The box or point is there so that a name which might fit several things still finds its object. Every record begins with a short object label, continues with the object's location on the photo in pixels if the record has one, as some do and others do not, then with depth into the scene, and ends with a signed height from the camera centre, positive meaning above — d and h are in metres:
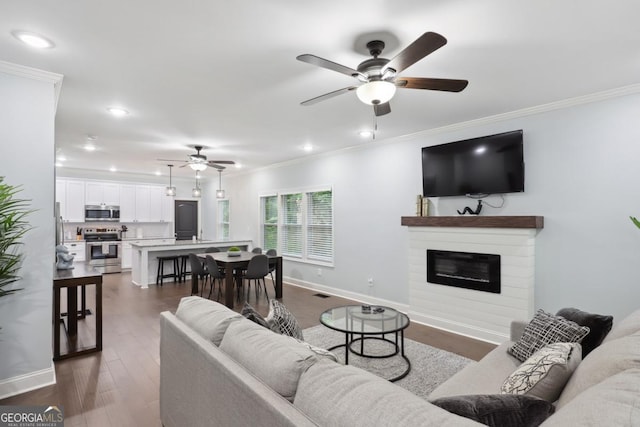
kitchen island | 6.57 -0.75
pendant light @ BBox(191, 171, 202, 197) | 7.11 +0.57
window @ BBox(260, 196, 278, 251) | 7.55 -0.10
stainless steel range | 7.91 -0.76
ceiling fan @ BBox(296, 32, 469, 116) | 2.02 +0.97
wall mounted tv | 3.73 +0.62
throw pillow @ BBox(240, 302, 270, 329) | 2.00 -0.62
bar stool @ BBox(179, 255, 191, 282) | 7.22 -1.11
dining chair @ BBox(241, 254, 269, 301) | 5.42 -0.84
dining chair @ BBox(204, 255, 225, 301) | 5.47 -0.86
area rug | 2.84 -1.45
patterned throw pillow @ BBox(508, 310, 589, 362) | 1.95 -0.74
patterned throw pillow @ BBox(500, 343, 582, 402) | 1.45 -0.74
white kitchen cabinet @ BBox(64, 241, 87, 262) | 7.76 -0.73
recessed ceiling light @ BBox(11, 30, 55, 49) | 2.17 +1.25
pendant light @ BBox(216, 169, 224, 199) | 7.25 +0.54
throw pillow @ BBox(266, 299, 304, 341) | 2.10 -0.68
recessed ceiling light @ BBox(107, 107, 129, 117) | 3.68 +1.25
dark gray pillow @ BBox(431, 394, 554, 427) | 1.09 -0.66
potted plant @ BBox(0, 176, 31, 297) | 2.34 -0.09
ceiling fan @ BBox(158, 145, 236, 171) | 5.51 +0.98
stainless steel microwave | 8.21 +0.16
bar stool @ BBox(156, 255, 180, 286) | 6.86 -1.11
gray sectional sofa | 0.91 -0.62
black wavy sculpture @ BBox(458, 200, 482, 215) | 4.09 +0.07
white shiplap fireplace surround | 3.60 -0.72
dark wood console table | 3.27 -0.98
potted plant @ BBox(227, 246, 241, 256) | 6.07 -0.64
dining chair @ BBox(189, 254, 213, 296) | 5.85 -0.88
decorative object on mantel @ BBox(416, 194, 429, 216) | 4.56 +0.15
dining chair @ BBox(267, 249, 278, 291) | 6.14 -0.84
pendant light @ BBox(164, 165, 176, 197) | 7.20 +0.61
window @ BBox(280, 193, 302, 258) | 6.94 -0.17
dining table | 5.24 -0.85
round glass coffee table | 2.92 -1.00
